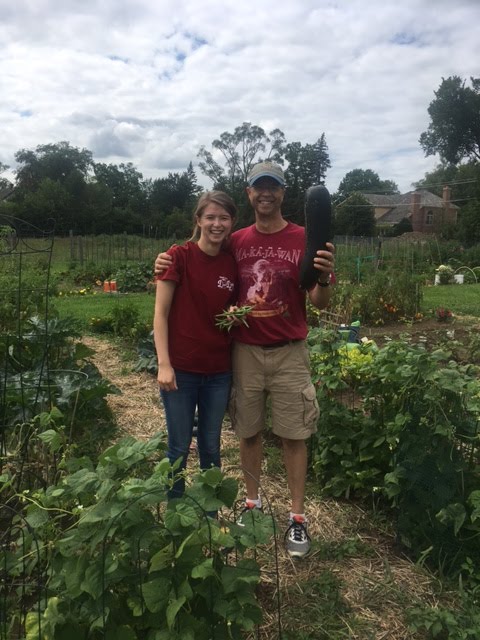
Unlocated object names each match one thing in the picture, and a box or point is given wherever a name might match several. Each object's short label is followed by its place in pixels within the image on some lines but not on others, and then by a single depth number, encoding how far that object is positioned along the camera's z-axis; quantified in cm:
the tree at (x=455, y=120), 5525
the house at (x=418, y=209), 6159
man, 262
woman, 258
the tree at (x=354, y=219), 4934
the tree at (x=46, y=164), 5700
